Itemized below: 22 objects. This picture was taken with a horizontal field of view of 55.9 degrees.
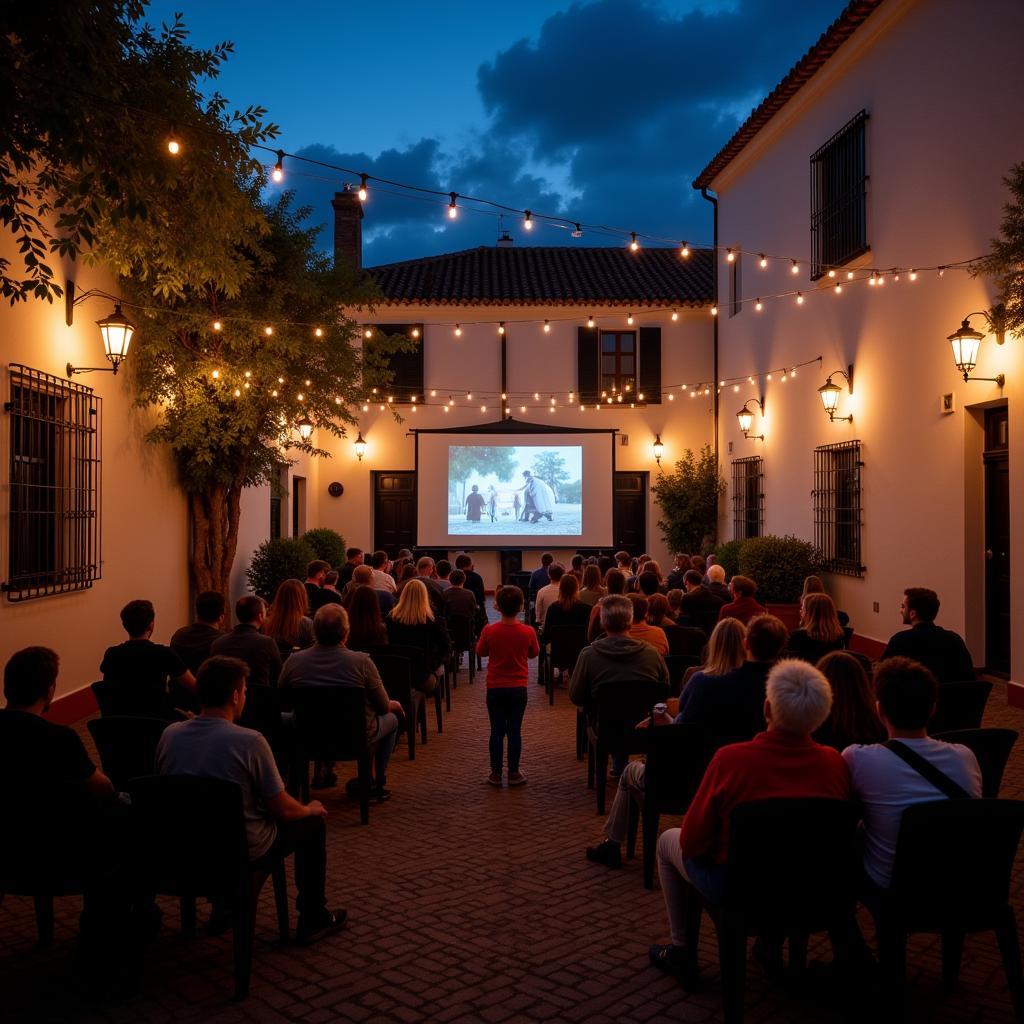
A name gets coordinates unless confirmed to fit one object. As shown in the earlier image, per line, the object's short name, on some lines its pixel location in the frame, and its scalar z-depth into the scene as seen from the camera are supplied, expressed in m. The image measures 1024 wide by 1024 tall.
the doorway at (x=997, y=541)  9.16
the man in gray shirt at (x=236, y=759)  3.46
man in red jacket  3.09
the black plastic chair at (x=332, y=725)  5.38
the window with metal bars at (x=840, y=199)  11.73
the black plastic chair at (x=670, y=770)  4.35
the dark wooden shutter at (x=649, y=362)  19.83
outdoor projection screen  18.70
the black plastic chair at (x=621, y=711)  5.38
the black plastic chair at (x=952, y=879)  2.95
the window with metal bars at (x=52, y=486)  7.09
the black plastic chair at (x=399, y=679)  6.64
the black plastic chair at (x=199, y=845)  3.26
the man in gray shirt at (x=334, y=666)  5.51
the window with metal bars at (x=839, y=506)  12.07
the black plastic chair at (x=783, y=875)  2.96
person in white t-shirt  3.09
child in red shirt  6.25
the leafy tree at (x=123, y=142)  4.76
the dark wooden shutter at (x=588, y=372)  19.86
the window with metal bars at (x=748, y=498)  16.30
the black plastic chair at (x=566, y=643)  8.59
